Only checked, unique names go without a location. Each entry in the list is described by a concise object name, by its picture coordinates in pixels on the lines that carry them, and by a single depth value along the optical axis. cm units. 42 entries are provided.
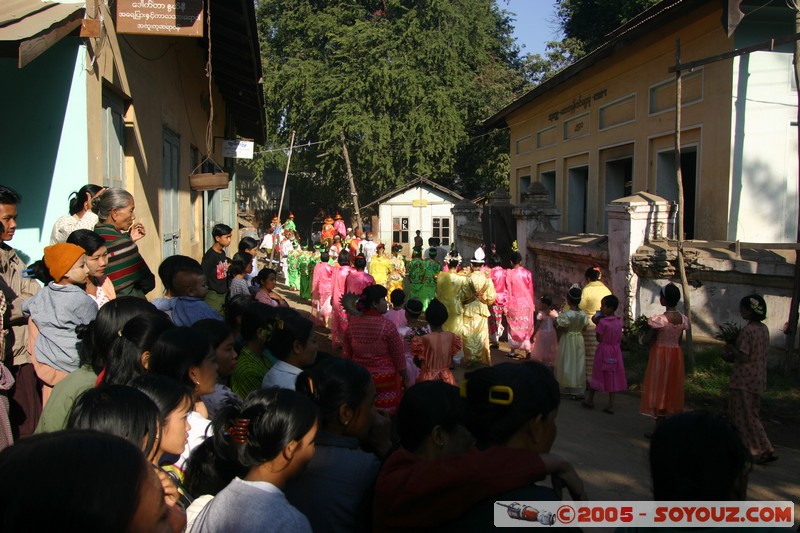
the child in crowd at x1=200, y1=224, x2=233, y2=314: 677
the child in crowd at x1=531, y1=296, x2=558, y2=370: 1002
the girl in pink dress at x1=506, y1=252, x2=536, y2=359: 1195
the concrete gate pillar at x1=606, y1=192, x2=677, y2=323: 1005
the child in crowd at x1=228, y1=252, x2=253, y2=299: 708
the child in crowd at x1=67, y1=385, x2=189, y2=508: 210
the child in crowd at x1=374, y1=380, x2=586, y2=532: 199
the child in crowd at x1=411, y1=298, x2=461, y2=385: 707
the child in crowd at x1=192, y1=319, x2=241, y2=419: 350
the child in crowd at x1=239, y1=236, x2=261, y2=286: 789
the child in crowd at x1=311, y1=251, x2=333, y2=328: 1445
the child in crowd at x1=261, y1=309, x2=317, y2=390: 378
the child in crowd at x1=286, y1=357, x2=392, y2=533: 252
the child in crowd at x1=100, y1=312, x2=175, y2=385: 314
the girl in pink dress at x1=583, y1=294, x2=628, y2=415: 798
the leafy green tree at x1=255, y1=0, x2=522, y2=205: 3177
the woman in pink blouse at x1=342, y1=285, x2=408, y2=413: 571
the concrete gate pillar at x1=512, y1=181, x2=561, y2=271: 1462
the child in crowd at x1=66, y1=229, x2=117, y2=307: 423
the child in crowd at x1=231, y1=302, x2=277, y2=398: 405
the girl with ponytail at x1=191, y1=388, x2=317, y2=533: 215
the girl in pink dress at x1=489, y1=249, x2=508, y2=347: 1223
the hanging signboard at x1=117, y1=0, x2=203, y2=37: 600
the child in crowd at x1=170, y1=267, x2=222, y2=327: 456
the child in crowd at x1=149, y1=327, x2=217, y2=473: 307
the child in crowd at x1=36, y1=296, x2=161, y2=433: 294
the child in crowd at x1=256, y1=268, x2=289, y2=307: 690
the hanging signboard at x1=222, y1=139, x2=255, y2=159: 1509
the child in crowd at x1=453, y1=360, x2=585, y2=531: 223
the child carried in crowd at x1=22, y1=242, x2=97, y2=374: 382
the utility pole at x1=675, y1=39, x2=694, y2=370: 880
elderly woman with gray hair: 486
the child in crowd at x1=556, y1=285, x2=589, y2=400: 880
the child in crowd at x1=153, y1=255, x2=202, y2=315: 466
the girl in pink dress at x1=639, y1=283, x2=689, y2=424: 725
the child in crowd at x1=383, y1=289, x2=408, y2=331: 877
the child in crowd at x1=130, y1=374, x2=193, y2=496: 253
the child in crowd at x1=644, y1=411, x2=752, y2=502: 182
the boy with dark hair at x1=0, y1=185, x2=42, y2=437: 382
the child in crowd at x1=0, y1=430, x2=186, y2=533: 119
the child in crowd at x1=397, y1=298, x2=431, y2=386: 666
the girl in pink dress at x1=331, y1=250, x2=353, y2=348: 1226
